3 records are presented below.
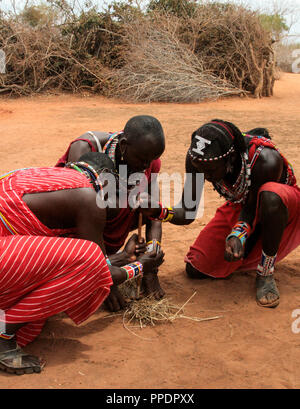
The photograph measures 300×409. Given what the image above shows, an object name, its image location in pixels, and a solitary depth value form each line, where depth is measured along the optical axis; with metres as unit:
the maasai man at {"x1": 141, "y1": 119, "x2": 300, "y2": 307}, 2.62
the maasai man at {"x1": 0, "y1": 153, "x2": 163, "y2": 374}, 1.99
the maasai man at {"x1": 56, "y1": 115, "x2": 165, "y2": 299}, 2.50
